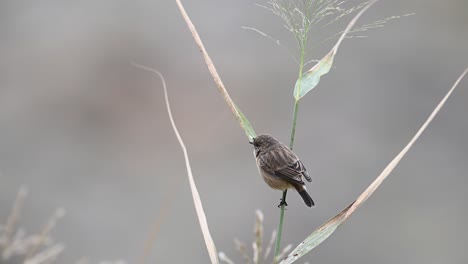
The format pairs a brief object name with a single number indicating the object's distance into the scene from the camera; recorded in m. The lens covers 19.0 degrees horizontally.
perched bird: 7.17
